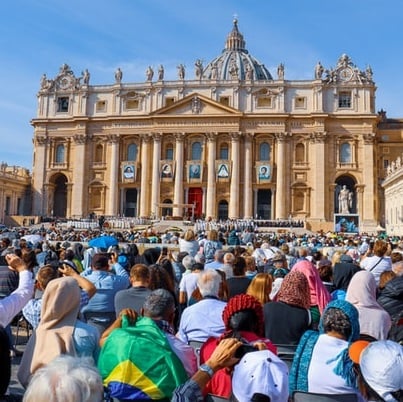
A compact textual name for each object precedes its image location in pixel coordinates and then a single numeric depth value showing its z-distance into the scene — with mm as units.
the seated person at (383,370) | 2697
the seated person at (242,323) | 3791
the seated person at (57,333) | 3770
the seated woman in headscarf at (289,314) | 4973
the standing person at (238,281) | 7199
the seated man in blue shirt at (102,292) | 6465
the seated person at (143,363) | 3391
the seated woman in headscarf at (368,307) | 5332
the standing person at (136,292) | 5680
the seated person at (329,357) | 3621
